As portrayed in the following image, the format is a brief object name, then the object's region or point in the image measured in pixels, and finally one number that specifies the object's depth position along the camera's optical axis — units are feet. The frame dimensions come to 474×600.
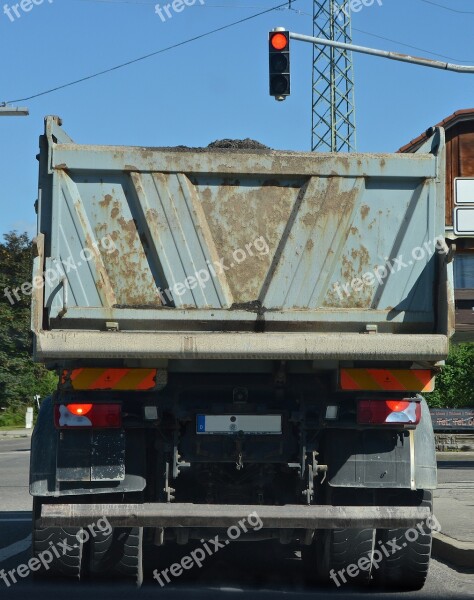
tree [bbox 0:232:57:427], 165.58
